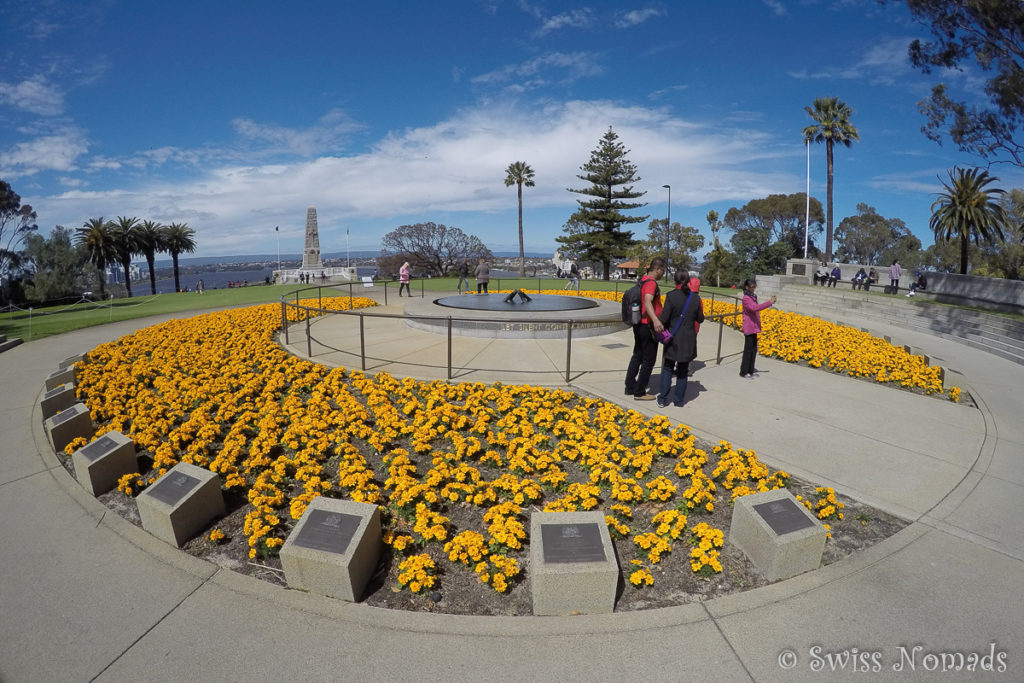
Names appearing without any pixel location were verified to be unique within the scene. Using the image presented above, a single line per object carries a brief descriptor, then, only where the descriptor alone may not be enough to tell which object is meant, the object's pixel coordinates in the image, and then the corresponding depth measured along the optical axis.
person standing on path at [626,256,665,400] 6.14
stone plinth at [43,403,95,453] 5.36
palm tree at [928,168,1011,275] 26.31
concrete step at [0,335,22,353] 11.37
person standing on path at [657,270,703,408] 6.13
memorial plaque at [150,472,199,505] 3.83
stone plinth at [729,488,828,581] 3.27
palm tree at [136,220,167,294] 49.66
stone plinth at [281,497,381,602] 3.11
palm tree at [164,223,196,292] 51.34
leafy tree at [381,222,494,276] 53.50
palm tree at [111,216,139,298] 48.25
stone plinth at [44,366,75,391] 7.11
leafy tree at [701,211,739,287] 42.09
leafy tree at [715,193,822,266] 62.78
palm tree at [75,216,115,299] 46.69
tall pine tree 44.31
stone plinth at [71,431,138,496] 4.47
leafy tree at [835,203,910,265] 69.56
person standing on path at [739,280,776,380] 7.55
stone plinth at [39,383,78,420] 6.23
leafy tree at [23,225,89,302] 34.75
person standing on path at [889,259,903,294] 23.10
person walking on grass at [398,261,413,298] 19.47
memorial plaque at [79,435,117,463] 4.57
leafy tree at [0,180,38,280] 46.06
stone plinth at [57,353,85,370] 8.39
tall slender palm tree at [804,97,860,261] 37.91
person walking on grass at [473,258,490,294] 17.22
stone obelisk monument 49.06
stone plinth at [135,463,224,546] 3.72
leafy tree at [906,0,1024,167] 11.85
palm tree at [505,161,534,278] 52.22
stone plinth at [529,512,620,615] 2.98
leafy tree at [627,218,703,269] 53.22
